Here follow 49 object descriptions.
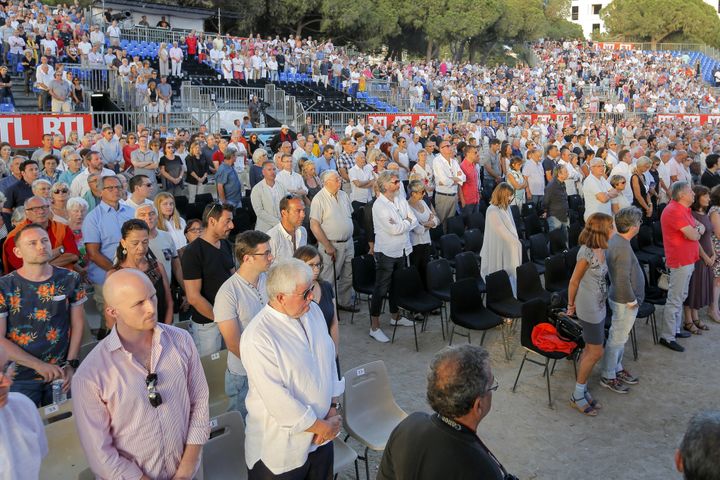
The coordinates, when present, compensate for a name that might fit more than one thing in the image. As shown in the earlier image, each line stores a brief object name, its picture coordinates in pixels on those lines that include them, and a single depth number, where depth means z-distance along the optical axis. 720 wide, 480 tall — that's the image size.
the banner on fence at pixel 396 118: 21.41
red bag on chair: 5.50
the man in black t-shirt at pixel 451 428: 2.33
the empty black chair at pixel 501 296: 6.66
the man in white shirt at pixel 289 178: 9.11
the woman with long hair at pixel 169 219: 5.78
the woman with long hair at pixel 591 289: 5.24
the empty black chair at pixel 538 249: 8.59
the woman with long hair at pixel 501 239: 6.95
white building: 78.25
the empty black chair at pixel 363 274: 7.44
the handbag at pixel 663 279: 7.25
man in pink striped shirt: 2.70
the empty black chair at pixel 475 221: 9.73
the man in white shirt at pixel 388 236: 6.81
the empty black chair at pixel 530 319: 5.75
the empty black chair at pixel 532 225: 9.69
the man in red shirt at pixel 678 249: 6.60
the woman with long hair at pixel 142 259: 4.48
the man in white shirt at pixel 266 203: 7.97
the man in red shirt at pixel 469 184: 10.34
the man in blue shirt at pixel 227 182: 9.70
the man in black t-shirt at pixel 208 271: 4.62
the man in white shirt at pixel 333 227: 7.12
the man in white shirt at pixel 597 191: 8.79
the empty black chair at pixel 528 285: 7.03
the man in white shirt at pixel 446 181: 9.85
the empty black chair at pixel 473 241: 8.80
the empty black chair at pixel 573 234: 9.31
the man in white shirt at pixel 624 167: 10.41
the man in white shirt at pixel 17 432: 2.50
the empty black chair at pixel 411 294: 6.78
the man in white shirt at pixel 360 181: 10.30
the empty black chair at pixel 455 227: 9.52
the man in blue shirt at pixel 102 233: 5.51
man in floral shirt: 3.72
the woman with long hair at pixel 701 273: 7.09
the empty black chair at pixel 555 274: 7.40
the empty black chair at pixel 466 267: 7.50
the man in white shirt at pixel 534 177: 11.02
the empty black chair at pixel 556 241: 8.91
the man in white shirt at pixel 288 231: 5.50
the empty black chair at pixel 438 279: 7.12
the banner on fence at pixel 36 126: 14.12
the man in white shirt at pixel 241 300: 3.88
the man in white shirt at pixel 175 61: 22.59
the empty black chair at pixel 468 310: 6.32
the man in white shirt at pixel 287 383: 3.02
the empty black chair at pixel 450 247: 8.45
